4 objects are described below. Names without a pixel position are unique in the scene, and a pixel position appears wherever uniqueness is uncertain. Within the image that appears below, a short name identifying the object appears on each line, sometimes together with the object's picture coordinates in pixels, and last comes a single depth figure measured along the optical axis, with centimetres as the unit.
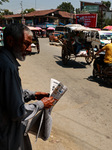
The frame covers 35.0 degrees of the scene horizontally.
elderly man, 141
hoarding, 3381
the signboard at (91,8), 4019
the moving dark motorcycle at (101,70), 639
